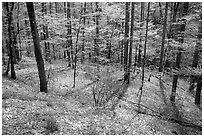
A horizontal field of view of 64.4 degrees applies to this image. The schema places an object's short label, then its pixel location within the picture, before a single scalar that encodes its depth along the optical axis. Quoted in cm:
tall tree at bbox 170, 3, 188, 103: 1002
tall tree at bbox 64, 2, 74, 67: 1541
